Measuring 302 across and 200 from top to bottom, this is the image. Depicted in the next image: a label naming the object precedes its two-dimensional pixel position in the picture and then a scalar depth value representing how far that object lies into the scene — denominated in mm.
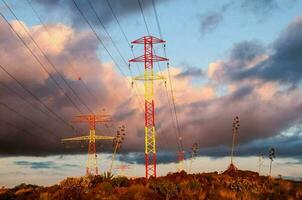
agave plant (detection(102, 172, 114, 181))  47662
